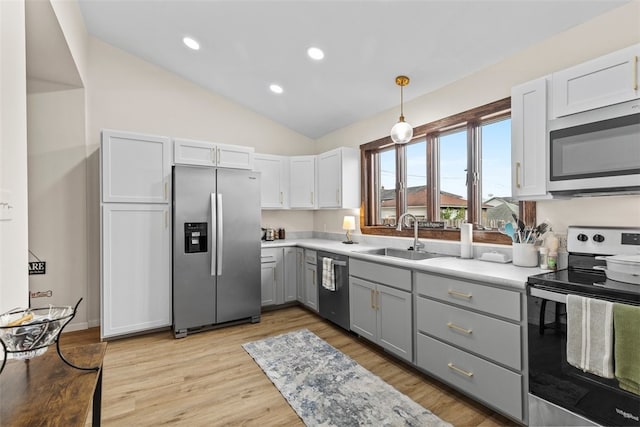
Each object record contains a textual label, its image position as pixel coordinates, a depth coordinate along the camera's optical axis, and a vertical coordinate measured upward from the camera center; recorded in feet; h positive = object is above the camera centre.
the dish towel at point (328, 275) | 10.95 -2.24
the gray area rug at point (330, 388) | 6.31 -4.16
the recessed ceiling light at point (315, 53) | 9.75 +5.07
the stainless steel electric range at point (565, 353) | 4.65 -2.46
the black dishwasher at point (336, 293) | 10.58 -2.88
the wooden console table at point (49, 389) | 2.71 -1.77
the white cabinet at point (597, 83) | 5.26 +2.32
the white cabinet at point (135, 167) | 10.03 +1.52
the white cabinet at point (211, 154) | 11.06 +2.18
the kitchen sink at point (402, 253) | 10.09 -1.42
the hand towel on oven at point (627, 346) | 4.36 -1.91
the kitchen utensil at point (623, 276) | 4.98 -1.07
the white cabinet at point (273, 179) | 14.33 +1.56
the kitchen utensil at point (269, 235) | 14.99 -1.08
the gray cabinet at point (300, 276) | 13.30 -2.73
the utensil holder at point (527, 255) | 7.16 -1.00
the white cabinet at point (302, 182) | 14.66 +1.45
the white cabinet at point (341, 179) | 13.17 +1.46
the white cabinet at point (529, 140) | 6.45 +1.54
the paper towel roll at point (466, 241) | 8.77 -0.82
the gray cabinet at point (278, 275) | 12.90 -2.67
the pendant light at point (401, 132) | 8.86 +2.28
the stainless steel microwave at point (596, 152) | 5.24 +1.09
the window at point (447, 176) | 8.79 +1.22
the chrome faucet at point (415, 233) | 10.36 -0.73
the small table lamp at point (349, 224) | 13.14 -0.50
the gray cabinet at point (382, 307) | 8.18 -2.75
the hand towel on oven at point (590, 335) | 4.59 -1.89
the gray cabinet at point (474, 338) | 5.89 -2.69
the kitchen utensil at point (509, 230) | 7.53 -0.45
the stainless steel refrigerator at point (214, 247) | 10.71 -1.24
